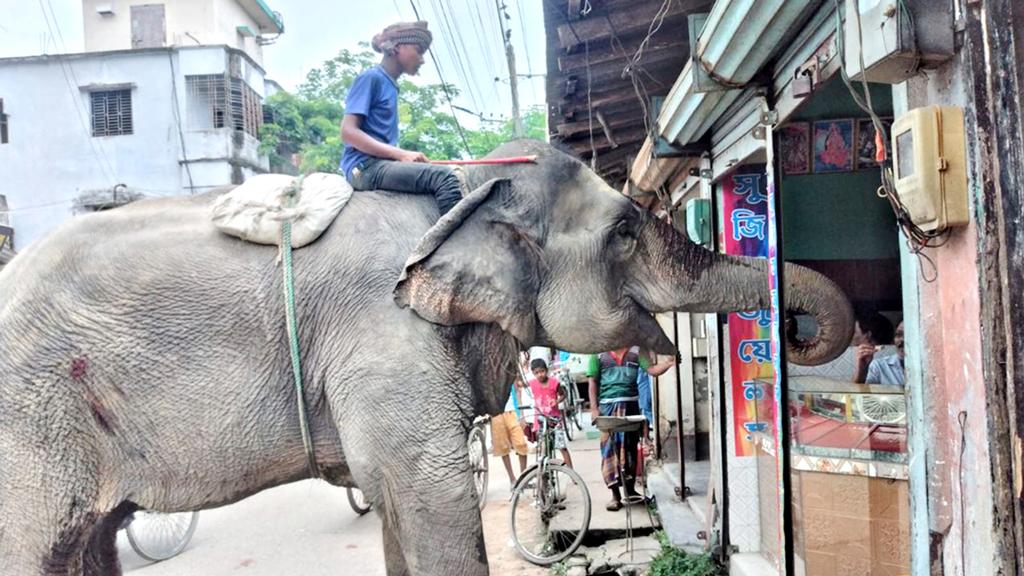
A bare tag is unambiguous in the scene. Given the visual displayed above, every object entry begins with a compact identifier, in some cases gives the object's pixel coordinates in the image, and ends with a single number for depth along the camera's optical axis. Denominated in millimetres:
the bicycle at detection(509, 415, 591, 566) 6906
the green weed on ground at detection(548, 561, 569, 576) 6309
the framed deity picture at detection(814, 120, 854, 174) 4348
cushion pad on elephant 2490
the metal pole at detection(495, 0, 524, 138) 16347
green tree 22734
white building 21188
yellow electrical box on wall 1909
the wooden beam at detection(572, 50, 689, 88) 4943
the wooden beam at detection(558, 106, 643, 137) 6605
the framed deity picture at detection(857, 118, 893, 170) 4430
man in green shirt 7566
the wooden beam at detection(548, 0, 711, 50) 4352
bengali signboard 4938
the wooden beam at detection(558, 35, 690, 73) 4695
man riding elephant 2678
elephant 2344
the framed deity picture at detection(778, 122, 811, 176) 4236
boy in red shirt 8469
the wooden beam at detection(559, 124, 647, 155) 7247
